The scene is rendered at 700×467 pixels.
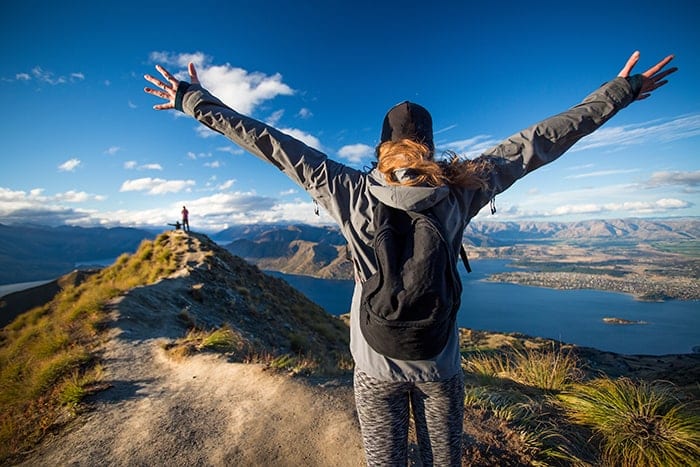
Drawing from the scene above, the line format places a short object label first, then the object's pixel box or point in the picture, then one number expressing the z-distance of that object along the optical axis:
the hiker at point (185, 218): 22.21
